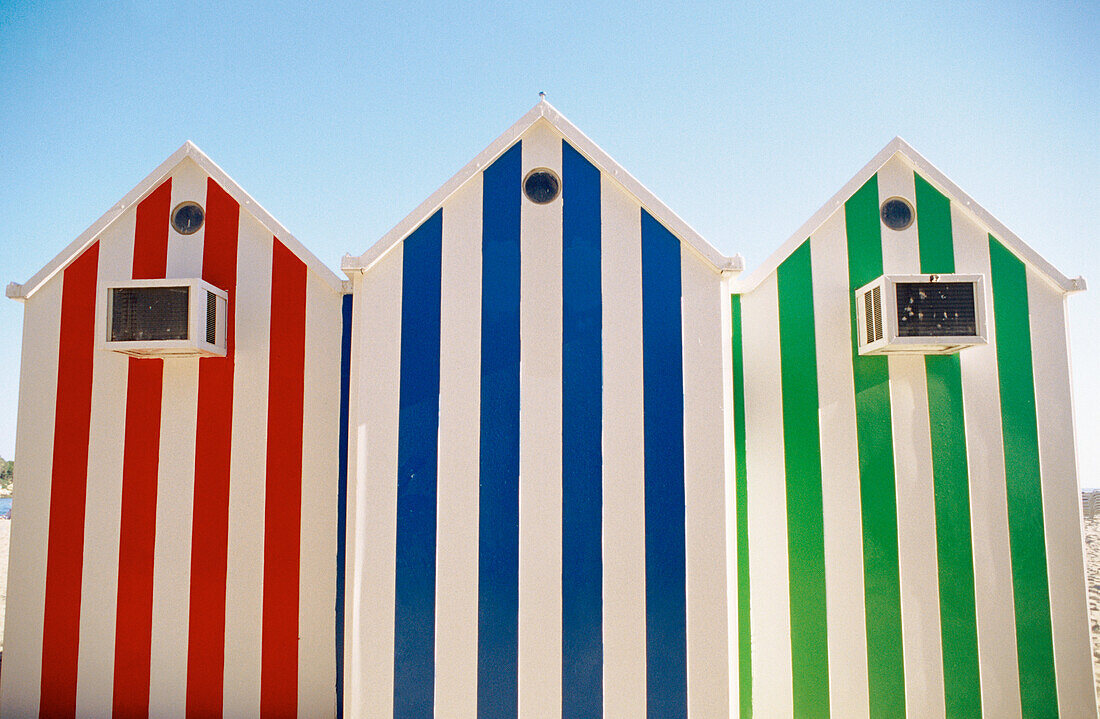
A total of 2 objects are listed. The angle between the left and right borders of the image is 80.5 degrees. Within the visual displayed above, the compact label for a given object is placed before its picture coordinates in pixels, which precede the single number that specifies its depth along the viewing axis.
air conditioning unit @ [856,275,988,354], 3.02
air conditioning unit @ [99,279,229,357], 3.10
